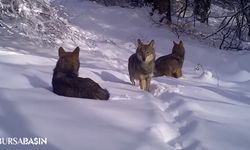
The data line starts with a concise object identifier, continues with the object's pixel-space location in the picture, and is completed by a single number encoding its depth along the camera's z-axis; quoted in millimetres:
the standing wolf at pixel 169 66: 9891
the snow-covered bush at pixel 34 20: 9964
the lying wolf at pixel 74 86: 6395
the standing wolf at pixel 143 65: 8578
